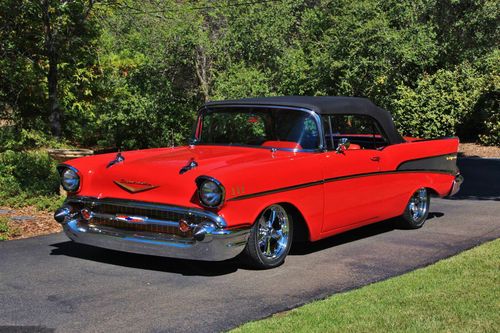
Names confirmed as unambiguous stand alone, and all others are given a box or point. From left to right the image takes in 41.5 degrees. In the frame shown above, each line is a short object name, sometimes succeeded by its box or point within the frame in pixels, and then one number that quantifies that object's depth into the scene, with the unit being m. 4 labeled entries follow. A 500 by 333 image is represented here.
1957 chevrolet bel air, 5.78
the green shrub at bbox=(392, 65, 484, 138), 21.30
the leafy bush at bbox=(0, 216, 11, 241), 7.65
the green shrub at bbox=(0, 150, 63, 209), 9.46
